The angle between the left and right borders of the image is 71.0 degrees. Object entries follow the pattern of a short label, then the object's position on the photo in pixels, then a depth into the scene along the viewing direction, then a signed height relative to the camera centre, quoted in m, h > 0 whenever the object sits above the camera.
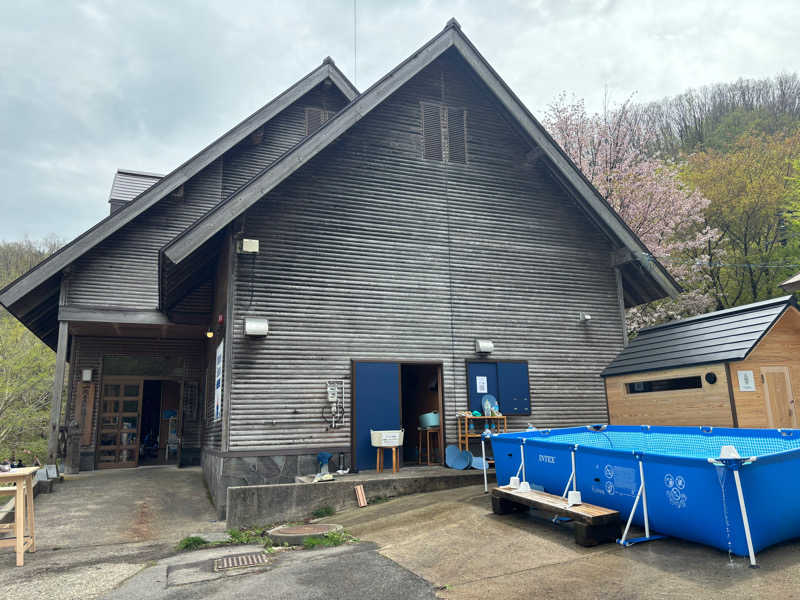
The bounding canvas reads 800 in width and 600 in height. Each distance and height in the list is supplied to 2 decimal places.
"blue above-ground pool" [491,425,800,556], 4.85 -0.78
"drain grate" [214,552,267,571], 6.10 -1.64
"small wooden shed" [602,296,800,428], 8.49 +0.41
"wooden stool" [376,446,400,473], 10.14 -0.89
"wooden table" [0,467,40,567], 6.17 -0.86
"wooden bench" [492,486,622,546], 5.57 -1.15
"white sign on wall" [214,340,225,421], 10.57 +0.61
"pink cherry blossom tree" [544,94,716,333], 23.67 +8.55
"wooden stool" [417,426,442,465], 11.18 -0.52
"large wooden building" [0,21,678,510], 10.01 +2.83
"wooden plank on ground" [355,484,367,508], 9.01 -1.39
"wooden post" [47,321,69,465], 12.33 +0.68
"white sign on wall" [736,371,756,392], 8.48 +0.25
